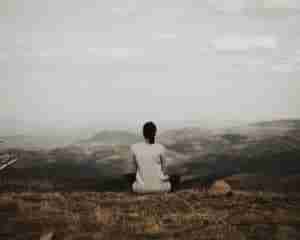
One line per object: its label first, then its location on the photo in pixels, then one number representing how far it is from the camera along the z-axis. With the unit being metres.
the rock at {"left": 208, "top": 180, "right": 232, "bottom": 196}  6.05
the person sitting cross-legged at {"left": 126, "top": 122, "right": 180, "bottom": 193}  4.40
